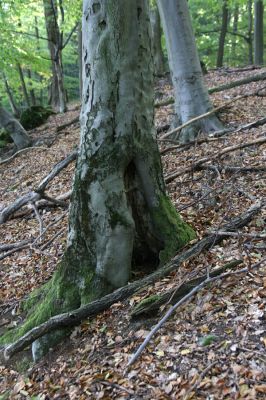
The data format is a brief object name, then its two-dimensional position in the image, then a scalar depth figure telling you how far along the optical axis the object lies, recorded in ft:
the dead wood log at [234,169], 19.16
